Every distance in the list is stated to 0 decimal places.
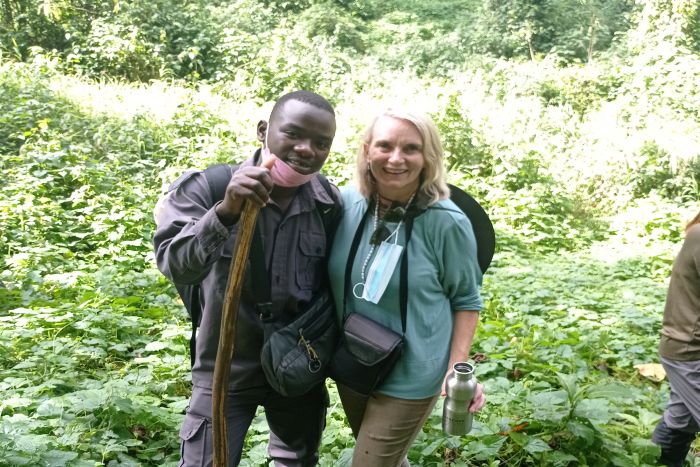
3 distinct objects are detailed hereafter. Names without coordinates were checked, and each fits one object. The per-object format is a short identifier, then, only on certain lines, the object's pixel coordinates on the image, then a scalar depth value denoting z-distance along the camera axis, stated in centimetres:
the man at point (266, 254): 179
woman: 201
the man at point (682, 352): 289
